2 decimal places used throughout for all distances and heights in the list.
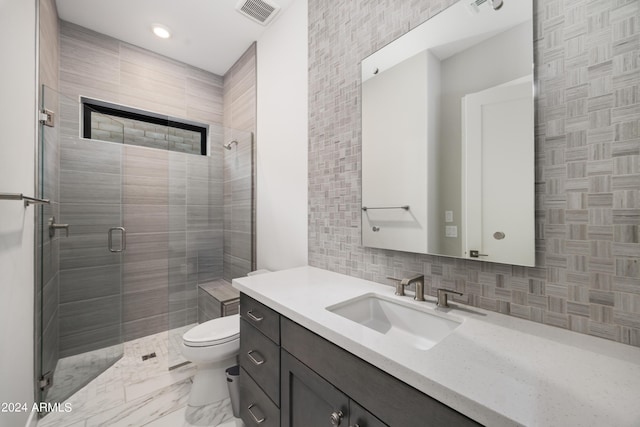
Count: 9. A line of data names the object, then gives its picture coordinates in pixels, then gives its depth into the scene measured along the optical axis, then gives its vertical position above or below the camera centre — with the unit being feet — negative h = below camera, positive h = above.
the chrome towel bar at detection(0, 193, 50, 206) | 2.92 +0.22
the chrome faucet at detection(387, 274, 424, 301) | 3.38 -0.97
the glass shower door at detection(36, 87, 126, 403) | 5.32 -0.96
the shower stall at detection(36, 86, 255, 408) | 6.13 -0.33
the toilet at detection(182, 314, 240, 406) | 4.92 -2.72
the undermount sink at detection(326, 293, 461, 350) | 3.26 -1.46
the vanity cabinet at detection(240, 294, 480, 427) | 2.05 -1.77
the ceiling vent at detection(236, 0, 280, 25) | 6.32 +5.17
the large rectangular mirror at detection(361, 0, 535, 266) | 2.96 +1.05
